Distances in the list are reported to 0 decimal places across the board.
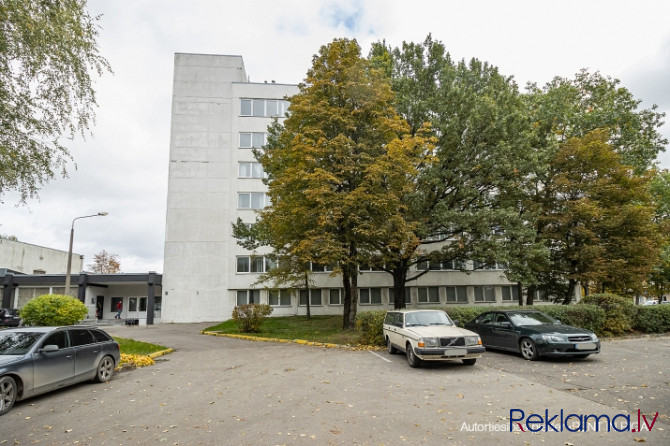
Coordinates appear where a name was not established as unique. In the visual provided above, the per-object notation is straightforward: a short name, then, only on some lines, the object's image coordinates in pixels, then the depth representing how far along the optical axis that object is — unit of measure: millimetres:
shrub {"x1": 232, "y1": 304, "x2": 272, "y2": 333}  19750
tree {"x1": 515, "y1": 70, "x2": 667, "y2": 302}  21641
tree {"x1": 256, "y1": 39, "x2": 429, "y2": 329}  15742
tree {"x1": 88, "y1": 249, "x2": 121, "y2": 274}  59844
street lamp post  20811
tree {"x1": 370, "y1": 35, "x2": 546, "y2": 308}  18812
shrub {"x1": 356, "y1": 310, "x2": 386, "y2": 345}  14195
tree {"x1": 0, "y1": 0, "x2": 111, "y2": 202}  7699
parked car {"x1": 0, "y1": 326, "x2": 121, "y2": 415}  6980
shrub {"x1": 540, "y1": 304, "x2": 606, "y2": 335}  15938
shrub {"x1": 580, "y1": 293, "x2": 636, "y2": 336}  16781
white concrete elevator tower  32978
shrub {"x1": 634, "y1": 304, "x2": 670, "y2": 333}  17594
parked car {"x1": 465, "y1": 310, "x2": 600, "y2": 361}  10617
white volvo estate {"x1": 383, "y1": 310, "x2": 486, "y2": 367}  9750
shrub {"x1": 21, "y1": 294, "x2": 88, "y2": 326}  13430
